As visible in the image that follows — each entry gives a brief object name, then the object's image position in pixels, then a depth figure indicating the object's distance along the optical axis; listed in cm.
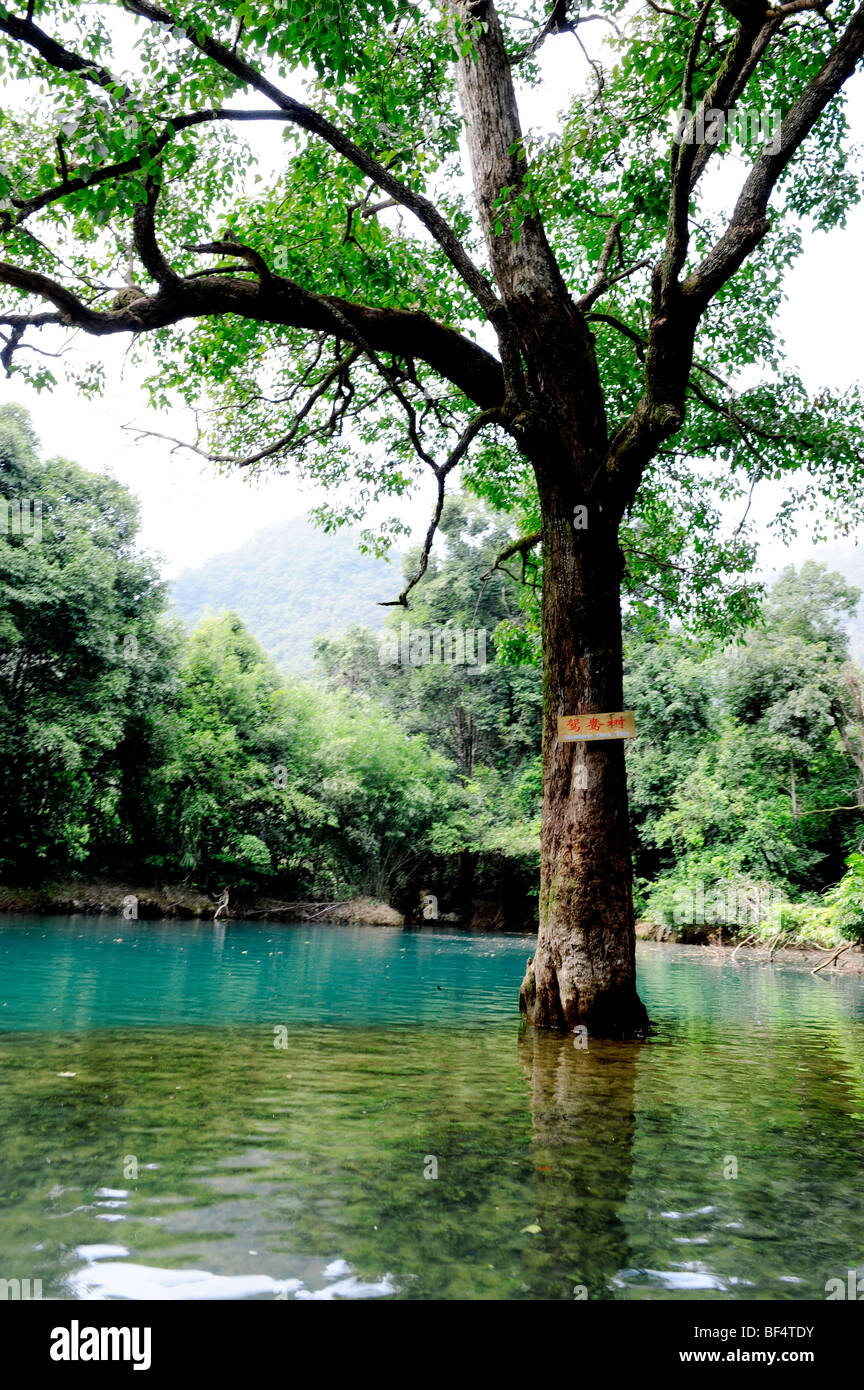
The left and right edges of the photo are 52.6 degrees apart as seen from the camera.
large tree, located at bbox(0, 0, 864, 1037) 608
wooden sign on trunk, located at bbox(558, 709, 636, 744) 671
